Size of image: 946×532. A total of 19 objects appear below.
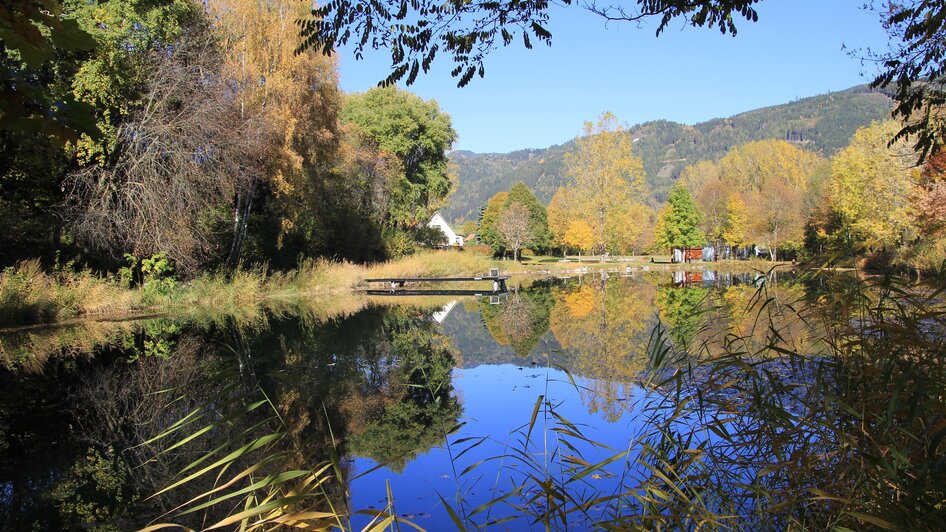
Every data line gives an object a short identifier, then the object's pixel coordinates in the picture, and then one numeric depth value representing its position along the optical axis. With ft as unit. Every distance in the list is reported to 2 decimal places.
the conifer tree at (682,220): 179.63
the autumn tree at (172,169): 50.80
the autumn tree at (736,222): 168.66
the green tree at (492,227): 187.65
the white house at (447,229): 273.33
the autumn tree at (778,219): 146.82
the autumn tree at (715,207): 177.58
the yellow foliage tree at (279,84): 65.31
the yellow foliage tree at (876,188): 80.74
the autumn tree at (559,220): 203.46
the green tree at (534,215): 205.87
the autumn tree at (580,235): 183.93
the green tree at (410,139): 131.95
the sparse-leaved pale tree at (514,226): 170.50
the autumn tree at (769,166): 208.54
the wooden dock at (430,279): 78.40
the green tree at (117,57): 49.24
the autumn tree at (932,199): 60.90
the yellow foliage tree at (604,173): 142.41
